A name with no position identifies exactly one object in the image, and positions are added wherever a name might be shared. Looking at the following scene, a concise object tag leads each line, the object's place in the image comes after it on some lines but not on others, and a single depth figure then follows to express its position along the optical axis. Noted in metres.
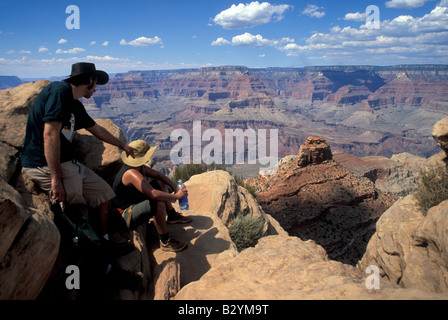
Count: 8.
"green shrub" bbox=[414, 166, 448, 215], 7.04
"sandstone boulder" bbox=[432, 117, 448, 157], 6.72
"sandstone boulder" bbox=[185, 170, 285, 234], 7.44
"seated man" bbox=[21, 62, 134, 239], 3.11
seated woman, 4.05
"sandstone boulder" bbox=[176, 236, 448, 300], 2.34
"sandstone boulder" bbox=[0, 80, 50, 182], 3.46
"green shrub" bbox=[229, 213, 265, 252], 6.67
